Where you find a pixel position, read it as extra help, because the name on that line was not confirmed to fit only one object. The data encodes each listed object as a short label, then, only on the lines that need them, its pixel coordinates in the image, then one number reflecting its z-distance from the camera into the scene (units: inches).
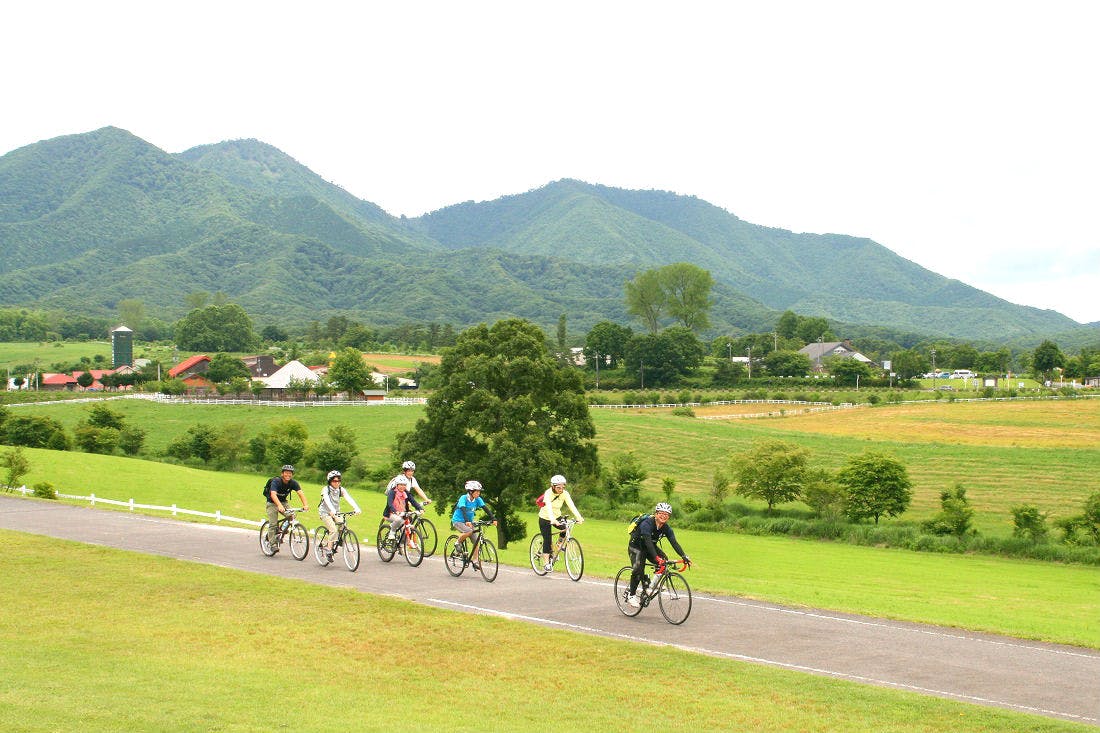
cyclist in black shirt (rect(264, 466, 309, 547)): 936.3
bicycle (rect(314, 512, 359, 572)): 895.7
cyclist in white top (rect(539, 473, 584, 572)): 833.5
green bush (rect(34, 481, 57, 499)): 1721.2
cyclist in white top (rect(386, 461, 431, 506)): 883.4
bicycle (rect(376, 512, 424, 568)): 922.7
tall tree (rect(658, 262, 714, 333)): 7805.1
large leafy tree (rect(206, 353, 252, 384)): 5698.8
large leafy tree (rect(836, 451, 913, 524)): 2242.9
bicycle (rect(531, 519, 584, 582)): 854.5
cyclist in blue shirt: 852.6
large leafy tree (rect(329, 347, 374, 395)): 5034.5
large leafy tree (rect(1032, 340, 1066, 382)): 7165.4
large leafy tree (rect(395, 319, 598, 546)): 1464.1
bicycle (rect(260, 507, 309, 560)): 964.6
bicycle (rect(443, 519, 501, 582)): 853.8
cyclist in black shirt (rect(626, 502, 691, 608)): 676.7
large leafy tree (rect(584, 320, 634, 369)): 6560.0
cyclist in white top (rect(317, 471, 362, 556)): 885.5
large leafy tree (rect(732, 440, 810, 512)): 2379.4
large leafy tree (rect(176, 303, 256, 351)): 7736.2
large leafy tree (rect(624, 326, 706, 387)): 5979.3
